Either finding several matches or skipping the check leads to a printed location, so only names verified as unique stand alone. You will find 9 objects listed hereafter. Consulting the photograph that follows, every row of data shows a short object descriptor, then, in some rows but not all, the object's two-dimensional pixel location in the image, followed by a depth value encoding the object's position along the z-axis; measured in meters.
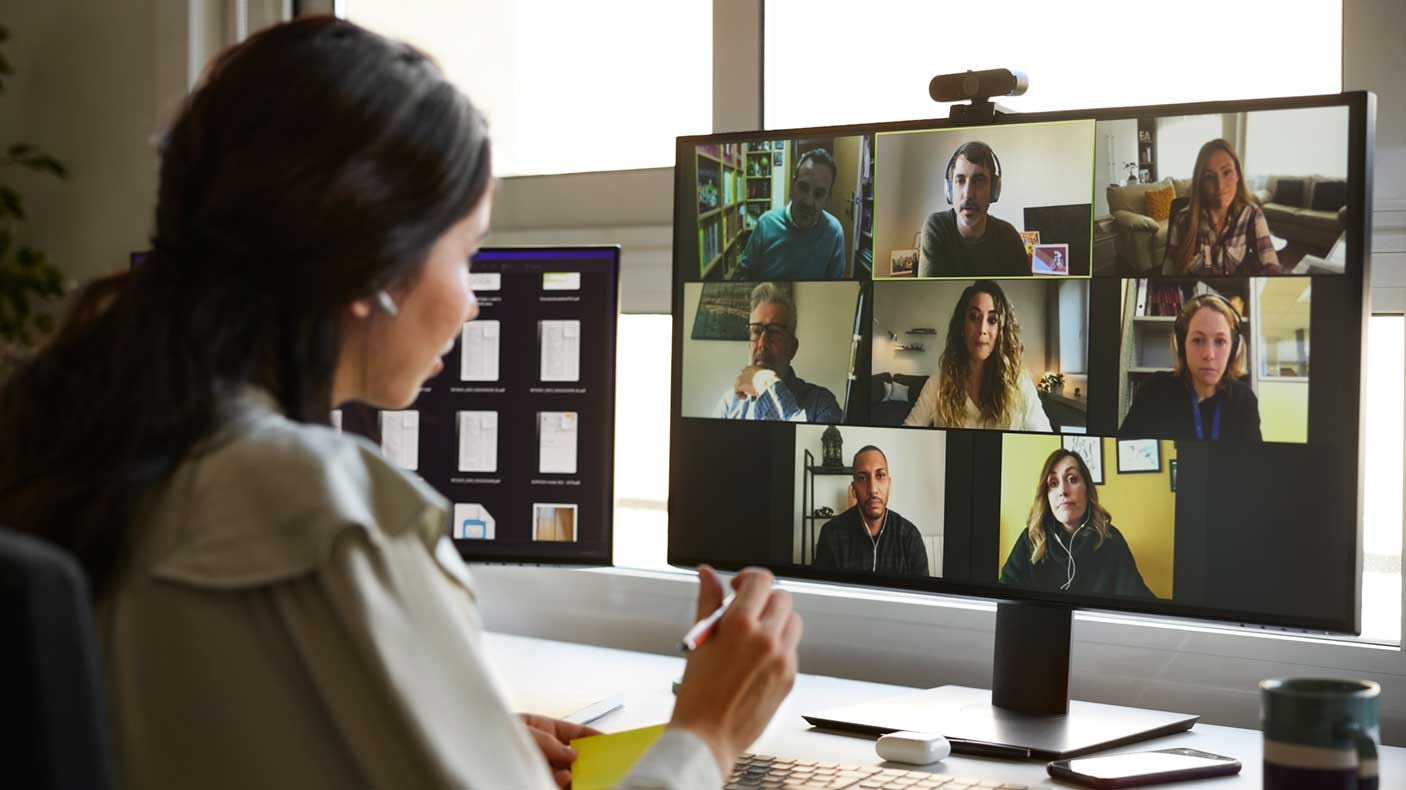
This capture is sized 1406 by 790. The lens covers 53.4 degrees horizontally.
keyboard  1.07
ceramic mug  0.88
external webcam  1.27
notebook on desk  1.41
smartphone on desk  1.12
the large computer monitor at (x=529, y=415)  1.54
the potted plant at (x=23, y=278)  2.15
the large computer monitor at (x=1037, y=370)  1.15
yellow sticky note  1.12
